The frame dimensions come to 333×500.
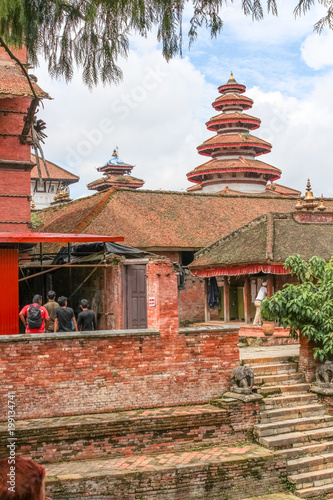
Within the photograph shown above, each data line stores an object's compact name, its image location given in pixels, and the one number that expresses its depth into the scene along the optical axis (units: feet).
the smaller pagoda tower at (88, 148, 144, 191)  126.00
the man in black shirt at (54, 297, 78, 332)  38.24
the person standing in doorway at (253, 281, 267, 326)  54.60
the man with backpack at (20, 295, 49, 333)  37.06
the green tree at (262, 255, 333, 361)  39.24
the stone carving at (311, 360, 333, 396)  38.93
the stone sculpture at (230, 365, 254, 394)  36.70
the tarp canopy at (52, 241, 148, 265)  44.91
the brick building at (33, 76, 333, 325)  67.26
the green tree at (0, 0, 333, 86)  21.17
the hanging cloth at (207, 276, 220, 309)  62.54
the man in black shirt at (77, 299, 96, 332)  39.09
